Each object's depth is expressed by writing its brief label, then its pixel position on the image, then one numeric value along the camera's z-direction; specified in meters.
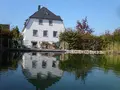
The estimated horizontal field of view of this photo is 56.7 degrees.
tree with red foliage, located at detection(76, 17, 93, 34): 25.55
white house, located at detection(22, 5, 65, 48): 20.25
